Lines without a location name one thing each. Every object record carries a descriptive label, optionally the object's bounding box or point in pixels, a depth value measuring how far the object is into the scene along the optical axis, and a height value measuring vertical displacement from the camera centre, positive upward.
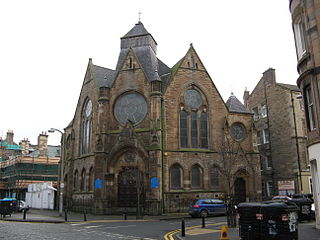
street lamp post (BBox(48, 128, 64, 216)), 28.00 +3.39
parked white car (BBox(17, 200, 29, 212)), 36.84 -1.95
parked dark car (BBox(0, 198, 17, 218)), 28.77 -1.57
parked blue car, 25.31 -1.70
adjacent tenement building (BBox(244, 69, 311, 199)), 36.91 +5.97
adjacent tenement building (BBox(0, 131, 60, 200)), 53.91 +3.34
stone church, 28.75 +4.60
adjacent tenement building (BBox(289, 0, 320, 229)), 14.30 +5.19
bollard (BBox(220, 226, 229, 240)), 10.49 -1.53
